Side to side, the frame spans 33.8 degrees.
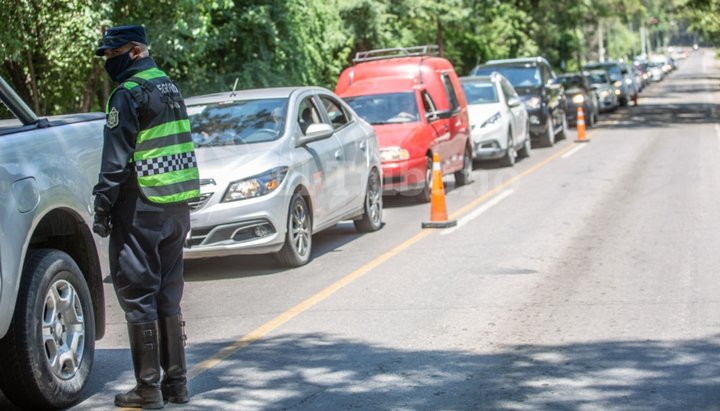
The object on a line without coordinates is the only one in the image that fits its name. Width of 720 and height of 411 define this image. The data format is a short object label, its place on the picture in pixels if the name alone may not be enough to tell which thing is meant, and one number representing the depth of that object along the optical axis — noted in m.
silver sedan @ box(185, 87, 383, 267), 10.37
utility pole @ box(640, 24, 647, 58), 142.38
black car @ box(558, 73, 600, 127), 32.38
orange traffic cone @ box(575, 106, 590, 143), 27.28
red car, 15.79
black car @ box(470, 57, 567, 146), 25.77
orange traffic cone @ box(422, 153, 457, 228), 13.28
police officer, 5.79
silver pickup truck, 5.57
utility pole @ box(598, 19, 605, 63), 90.61
